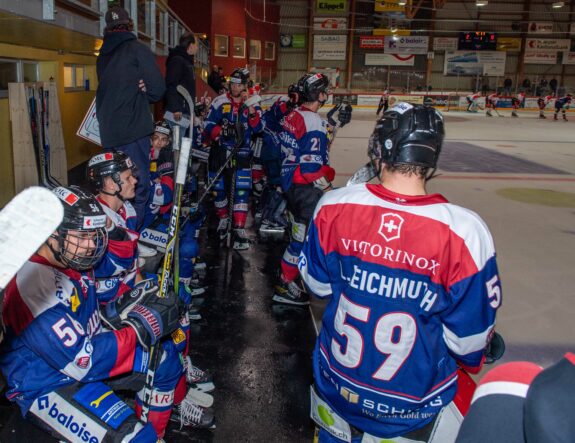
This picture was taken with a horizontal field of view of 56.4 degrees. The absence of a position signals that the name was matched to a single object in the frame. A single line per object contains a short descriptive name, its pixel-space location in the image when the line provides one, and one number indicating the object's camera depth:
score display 33.19
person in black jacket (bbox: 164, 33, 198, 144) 6.66
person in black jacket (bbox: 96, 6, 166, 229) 4.31
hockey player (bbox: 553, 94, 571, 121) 23.78
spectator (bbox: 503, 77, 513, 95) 31.47
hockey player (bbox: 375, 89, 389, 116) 25.49
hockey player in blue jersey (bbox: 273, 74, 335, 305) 4.36
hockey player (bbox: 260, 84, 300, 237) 6.93
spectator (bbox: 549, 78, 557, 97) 31.68
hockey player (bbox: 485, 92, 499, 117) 27.22
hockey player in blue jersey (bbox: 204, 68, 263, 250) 6.28
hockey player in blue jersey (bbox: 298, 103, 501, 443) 1.64
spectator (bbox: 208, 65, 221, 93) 14.28
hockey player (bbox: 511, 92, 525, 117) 26.77
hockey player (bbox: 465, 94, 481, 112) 28.63
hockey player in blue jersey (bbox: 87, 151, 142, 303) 2.73
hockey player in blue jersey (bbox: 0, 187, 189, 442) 1.90
